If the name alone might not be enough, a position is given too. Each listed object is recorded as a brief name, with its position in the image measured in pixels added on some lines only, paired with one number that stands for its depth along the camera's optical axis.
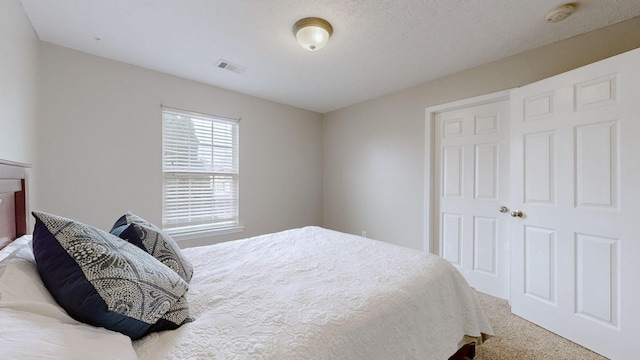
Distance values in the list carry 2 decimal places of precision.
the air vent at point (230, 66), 2.56
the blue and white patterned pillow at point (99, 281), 0.73
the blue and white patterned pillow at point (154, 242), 1.19
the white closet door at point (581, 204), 1.62
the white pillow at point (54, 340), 0.52
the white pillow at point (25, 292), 0.67
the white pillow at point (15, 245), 1.02
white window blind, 2.93
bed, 0.67
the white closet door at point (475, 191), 2.56
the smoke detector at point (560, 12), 1.73
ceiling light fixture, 1.88
